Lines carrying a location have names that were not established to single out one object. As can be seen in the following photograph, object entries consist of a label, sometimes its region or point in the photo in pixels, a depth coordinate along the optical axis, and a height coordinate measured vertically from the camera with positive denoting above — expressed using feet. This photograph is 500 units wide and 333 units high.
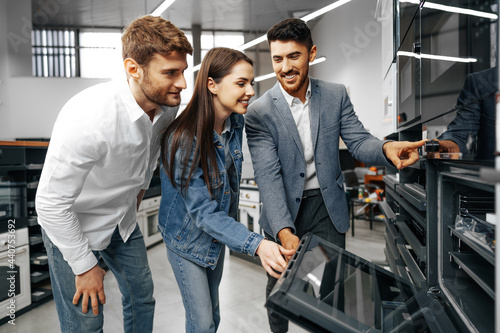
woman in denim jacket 4.45 -0.21
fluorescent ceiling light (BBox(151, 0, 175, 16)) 15.35 +6.62
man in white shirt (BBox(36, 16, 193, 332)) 3.99 -0.03
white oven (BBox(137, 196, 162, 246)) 14.30 -2.51
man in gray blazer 5.27 +0.22
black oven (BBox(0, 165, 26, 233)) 8.35 -0.86
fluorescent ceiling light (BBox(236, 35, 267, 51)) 19.97 +6.39
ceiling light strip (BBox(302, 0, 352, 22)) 15.39 +6.50
